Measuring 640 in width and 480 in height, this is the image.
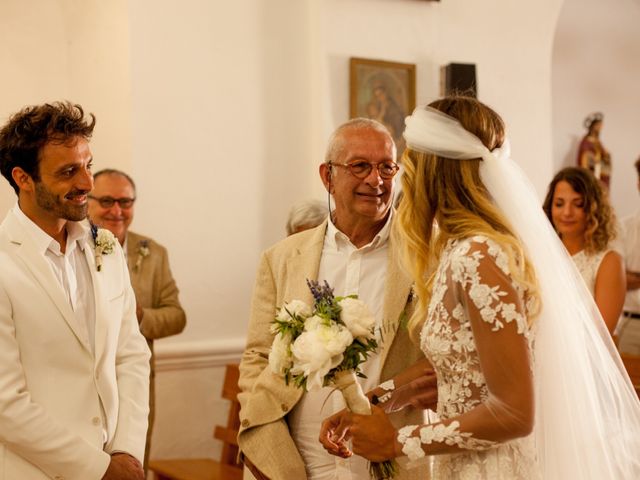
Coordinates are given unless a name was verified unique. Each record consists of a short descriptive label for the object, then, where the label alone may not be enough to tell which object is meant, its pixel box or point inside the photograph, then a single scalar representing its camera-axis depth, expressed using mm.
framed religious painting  6355
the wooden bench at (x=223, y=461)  5410
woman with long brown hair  5230
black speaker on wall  6641
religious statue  9375
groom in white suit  2971
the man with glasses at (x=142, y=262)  5051
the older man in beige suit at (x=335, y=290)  3293
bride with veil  2416
